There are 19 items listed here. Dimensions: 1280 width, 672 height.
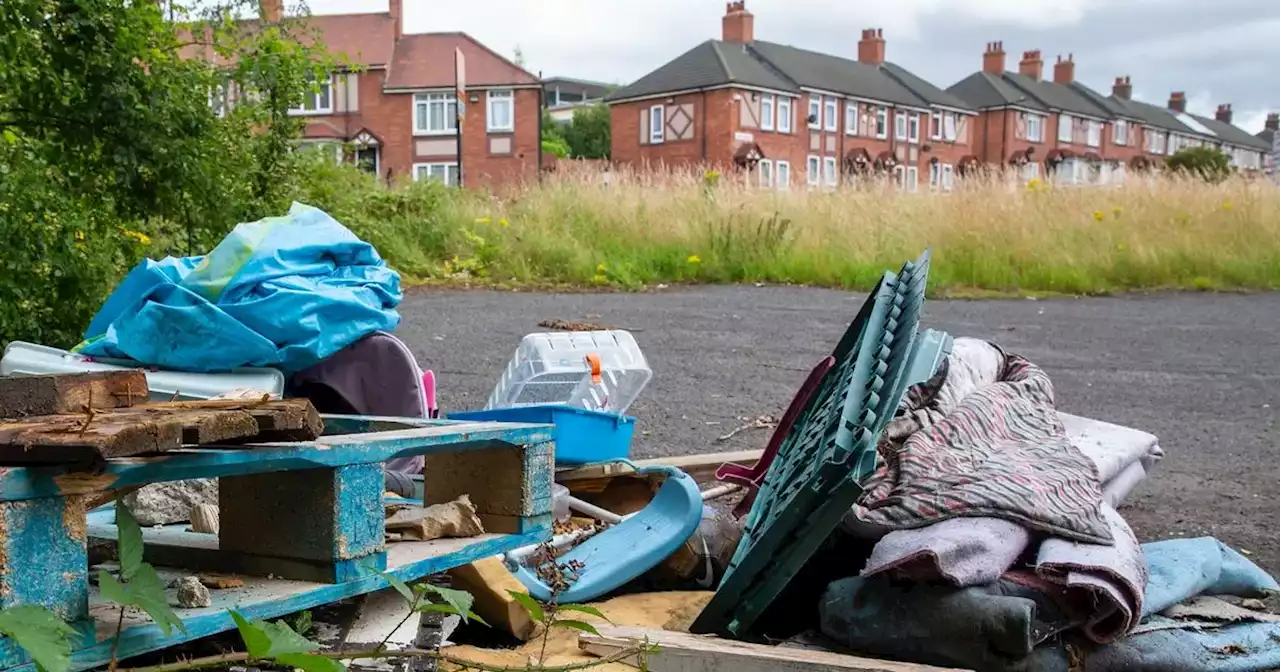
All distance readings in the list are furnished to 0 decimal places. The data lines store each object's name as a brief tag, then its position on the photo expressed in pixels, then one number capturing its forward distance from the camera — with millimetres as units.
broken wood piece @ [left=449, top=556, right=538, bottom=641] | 2428
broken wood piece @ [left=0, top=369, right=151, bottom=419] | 1801
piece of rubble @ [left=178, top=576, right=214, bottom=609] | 1749
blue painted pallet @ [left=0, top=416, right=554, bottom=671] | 1531
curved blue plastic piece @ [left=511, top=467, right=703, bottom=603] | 2799
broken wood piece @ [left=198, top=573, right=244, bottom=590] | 1890
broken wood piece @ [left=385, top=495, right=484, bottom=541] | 2268
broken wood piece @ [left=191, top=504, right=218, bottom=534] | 2234
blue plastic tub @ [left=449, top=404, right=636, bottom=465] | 3051
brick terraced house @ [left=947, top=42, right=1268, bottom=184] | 54094
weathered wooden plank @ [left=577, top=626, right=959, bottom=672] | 2223
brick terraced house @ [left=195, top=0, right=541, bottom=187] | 41656
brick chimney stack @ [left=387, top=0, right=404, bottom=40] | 42156
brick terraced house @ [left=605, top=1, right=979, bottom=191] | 43156
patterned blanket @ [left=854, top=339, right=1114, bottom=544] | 2539
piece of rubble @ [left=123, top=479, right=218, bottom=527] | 2381
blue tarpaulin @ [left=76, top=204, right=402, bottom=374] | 3115
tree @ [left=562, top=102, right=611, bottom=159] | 58250
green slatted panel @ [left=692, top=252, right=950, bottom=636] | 2361
